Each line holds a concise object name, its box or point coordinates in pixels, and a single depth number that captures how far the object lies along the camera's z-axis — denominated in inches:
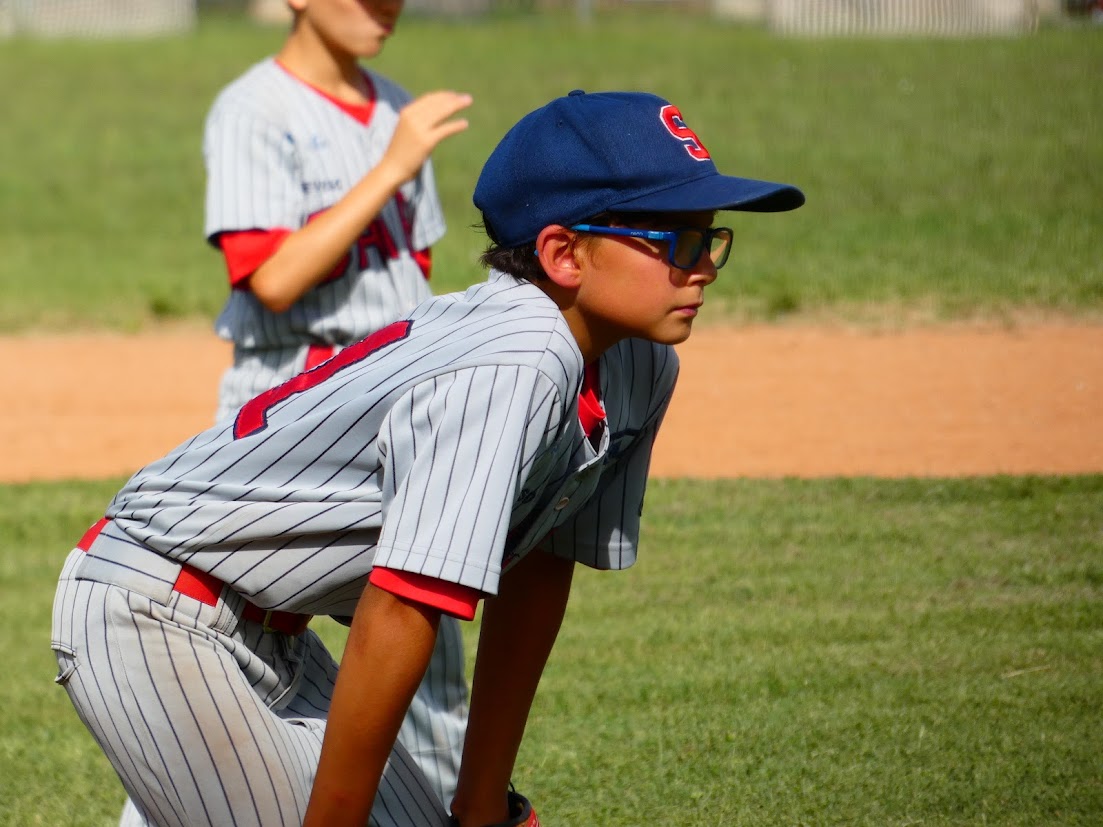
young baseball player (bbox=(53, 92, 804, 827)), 382.3
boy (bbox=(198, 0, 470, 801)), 414.2
